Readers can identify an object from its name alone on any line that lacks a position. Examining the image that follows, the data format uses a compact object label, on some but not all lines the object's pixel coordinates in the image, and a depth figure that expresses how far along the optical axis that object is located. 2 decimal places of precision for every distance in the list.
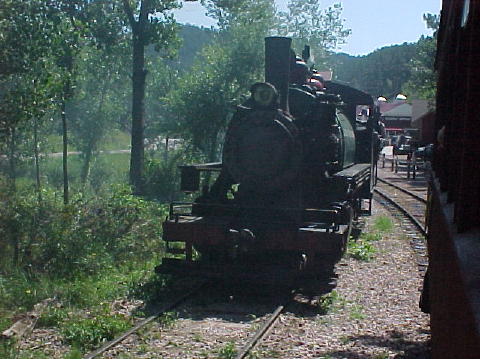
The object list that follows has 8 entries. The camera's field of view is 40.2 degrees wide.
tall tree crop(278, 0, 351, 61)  60.14
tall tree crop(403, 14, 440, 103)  38.25
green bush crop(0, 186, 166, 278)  11.03
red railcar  1.96
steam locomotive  8.58
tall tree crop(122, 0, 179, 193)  23.42
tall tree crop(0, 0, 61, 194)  12.59
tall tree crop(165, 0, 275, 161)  23.94
